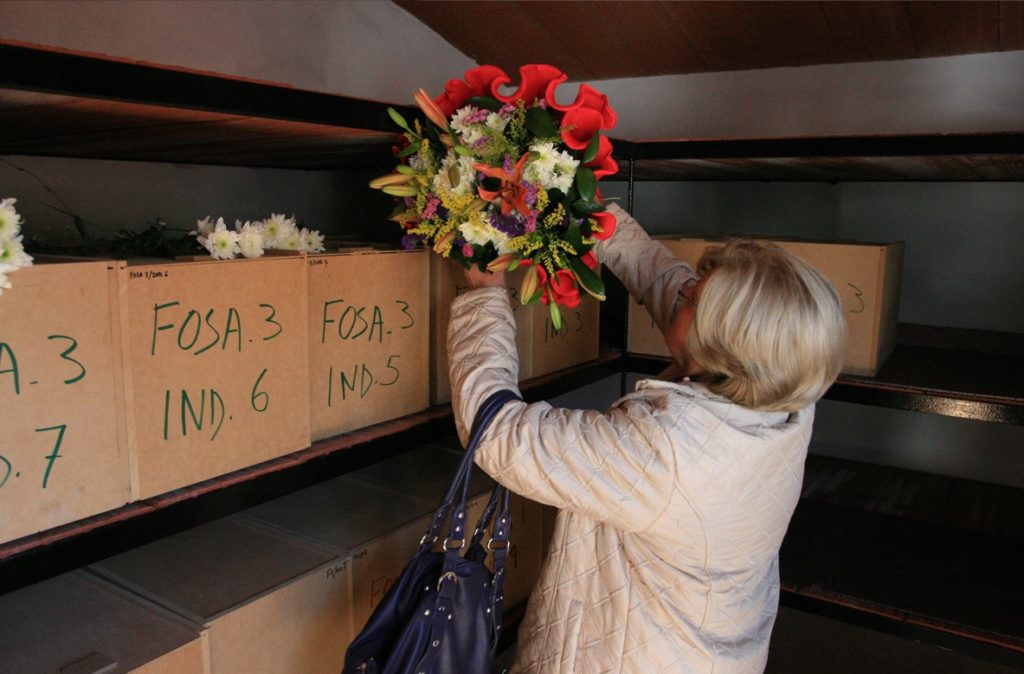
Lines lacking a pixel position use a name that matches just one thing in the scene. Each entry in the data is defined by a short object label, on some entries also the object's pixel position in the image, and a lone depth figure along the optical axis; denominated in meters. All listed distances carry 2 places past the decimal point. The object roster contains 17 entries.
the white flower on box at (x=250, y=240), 1.12
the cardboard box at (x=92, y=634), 1.02
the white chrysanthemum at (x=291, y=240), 1.25
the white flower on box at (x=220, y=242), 1.09
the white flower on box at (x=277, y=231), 1.24
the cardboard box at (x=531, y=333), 1.53
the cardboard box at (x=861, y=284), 1.80
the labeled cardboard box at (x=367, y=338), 1.30
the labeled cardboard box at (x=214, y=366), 1.02
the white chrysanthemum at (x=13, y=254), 0.83
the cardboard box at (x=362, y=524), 1.44
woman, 1.12
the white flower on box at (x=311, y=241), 1.29
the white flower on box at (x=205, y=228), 1.11
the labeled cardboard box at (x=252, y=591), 1.18
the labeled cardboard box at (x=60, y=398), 0.88
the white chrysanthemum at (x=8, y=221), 0.83
